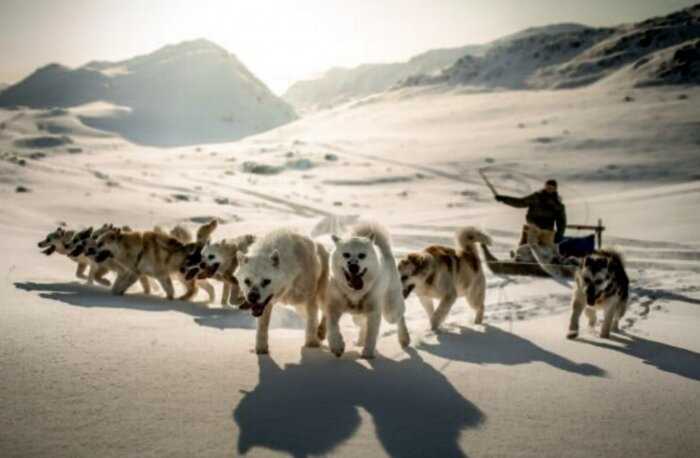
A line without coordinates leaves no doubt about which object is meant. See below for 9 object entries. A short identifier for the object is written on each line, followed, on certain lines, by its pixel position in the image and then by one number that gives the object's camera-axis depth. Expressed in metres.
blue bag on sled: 11.97
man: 11.73
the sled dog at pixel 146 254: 8.81
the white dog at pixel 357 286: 4.93
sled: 10.93
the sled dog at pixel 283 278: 4.70
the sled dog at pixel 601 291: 6.50
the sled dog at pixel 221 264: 8.38
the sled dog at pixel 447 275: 6.99
